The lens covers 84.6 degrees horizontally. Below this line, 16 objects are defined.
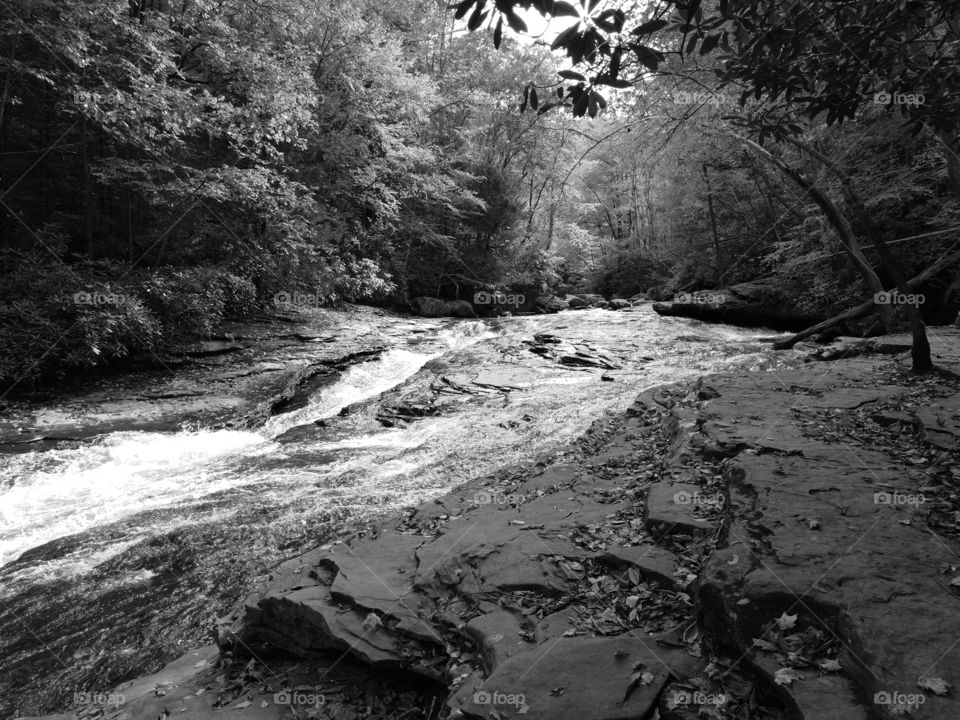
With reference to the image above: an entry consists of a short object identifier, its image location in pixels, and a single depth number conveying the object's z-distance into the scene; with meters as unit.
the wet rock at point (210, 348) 12.45
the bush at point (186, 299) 11.61
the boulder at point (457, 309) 22.78
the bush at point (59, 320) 9.48
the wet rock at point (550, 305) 25.38
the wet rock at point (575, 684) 2.26
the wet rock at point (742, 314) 15.39
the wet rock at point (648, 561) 3.11
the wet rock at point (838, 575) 2.05
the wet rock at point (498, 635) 2.71
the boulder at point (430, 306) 22.31
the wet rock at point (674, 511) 3.57
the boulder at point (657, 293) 24.50
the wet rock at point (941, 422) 4.36
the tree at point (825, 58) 2.27
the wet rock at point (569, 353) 11.85
